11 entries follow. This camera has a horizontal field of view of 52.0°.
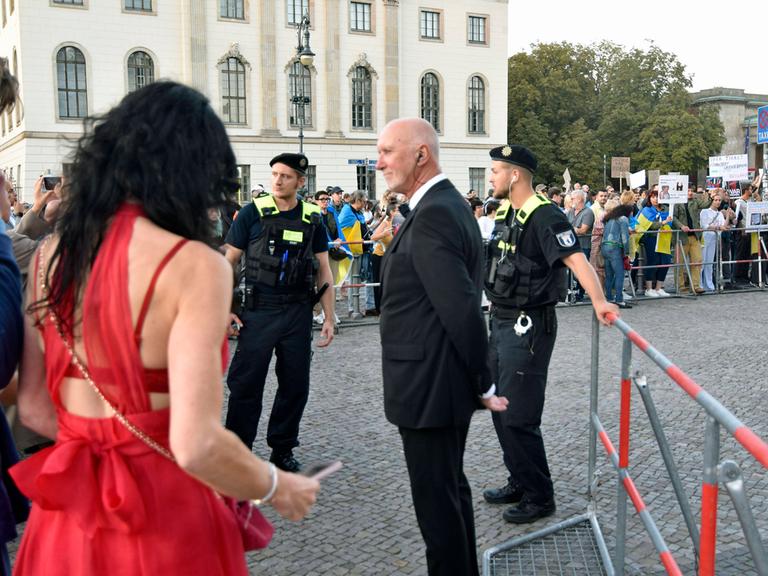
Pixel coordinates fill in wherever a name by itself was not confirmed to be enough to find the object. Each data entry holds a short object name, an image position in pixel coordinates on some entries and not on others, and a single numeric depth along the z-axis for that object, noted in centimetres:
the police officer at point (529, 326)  458
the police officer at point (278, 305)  530
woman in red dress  171
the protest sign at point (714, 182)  2931
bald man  309
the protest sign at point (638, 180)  1755
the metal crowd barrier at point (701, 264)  1484
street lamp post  2738
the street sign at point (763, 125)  2062
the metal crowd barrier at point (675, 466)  177
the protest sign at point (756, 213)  1600
